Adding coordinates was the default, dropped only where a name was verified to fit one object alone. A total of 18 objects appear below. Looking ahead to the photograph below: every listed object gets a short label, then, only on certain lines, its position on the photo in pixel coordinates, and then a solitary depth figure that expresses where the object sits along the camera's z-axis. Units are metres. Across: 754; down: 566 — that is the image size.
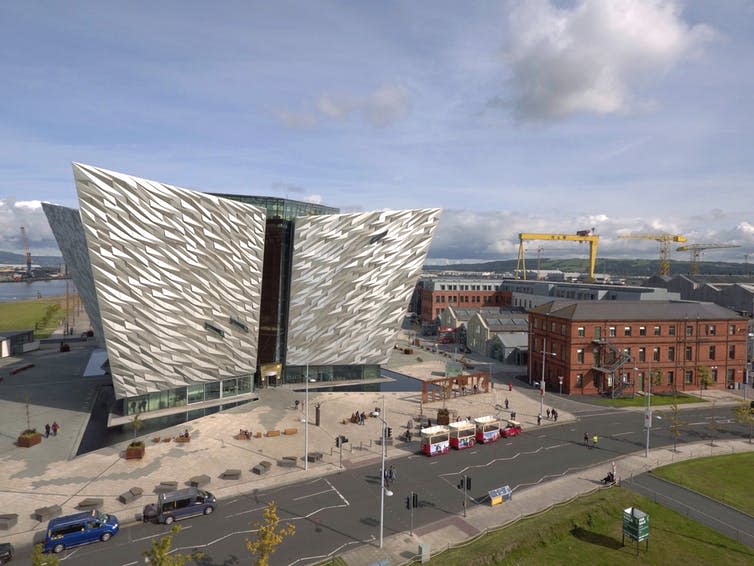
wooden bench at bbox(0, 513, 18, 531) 27.62
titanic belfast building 43.50
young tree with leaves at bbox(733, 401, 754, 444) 46.60
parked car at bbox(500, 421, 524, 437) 46.78
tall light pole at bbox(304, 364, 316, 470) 37.14
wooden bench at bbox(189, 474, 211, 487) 33.94
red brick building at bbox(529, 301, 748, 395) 65.50
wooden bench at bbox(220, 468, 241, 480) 35.41
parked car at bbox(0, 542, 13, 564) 24.23
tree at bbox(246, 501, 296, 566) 20.19
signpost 26.65
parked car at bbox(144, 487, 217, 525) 28.83
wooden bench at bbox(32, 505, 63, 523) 28.81
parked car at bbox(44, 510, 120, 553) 25.88
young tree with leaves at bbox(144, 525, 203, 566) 18.41
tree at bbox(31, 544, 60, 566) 18.85
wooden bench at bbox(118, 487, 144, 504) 31.32
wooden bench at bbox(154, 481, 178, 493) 33.09
